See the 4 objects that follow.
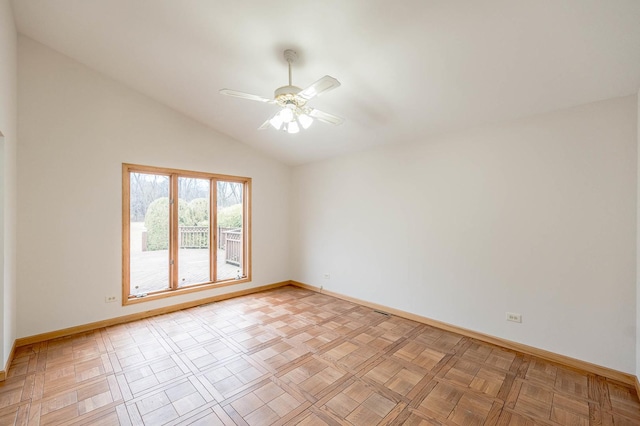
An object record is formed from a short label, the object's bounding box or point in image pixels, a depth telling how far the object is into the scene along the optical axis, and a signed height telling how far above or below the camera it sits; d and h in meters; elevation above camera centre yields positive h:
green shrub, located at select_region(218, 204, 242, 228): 4.72 -0.08
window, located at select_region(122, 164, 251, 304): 3.76 -0.30
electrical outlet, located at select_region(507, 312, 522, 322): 2.88 -1.11
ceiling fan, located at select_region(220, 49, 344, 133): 2.01 +0.92
